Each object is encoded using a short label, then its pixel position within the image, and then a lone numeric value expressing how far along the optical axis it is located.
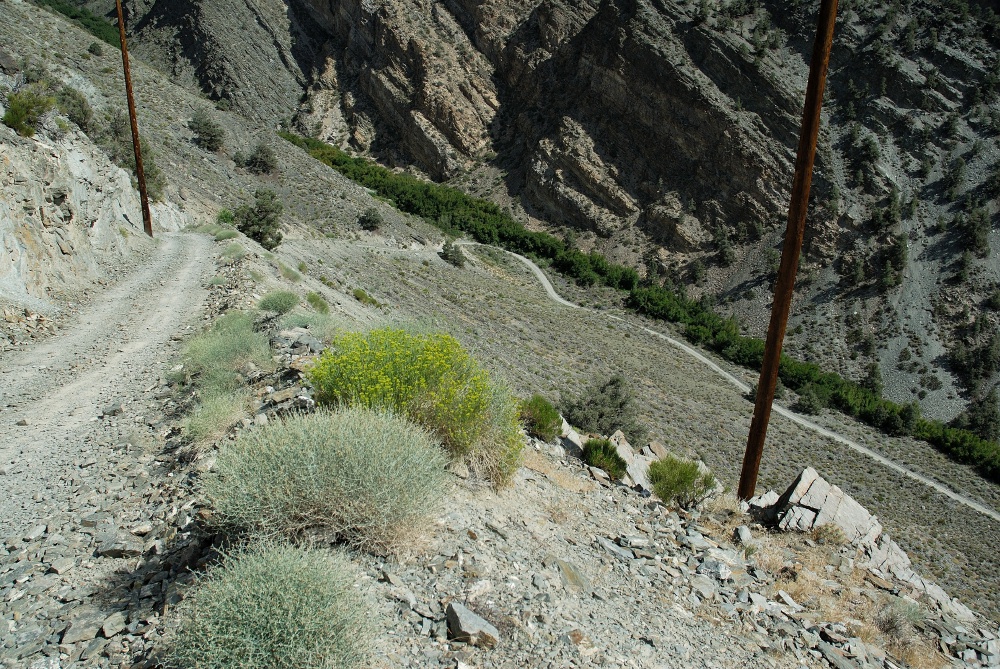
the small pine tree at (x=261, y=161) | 32.00
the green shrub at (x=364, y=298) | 19.84
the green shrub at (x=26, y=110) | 11.37
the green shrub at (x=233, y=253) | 13.96
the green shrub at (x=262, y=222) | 21.61
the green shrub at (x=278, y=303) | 9.37
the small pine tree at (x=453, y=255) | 36.56
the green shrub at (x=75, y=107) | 19.61
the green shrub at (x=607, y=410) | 13.62
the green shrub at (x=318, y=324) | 7.73
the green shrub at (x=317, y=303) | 11.34
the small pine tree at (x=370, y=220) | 34.38
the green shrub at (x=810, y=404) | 29.17
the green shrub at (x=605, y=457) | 7.41
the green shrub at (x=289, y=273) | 14.37
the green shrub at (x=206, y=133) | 30.67
